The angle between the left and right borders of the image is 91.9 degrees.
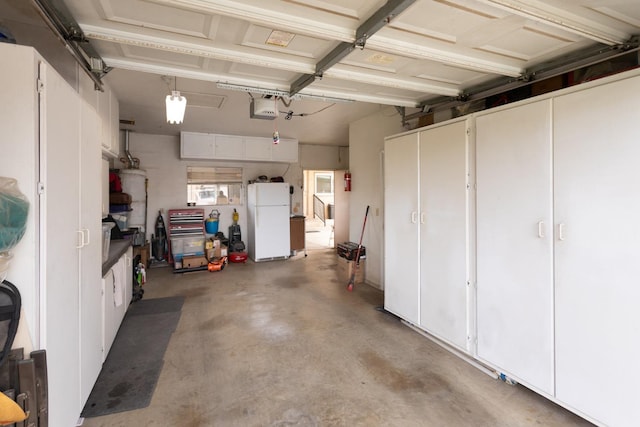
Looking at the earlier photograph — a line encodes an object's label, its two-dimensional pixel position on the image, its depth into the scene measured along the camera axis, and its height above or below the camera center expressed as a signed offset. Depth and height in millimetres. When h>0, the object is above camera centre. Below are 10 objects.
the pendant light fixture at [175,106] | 2500 +852
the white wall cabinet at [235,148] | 6367 +1346
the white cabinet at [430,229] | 2799 -220
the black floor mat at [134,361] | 2242 -1349
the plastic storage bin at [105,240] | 2726 -260
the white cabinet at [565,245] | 1778 -260
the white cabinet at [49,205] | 1342 +35
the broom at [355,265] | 4797 -914
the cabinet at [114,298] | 2658 -848
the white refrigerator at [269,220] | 6727 -235
